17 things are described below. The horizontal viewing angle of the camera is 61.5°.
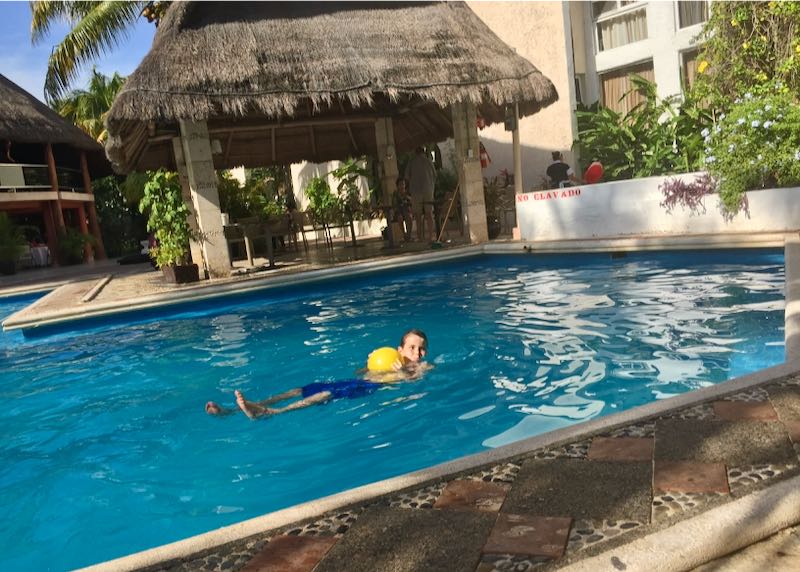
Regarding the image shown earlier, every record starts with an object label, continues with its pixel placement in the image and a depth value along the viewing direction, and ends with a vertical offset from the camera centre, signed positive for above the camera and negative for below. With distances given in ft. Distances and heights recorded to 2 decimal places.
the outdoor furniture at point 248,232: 38.29 -0.15
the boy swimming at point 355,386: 14.89 -4.04
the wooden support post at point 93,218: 82.89 +3.76
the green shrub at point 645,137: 41.91 +2.99
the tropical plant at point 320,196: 59.47 +2.23
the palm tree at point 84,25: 66.69 +22.19
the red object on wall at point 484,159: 47.80 +2.93
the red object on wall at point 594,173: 42.06 +0.80
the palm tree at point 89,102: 96.37 +21.39
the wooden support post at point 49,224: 74.36 +3.28
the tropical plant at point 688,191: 30.76 -0.78
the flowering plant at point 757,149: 28.17 +0.72
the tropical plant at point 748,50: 37.65 +6.82
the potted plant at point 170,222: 34.60 +0.88
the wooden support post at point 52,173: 73.31 +8.78
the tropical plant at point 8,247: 64.90 +1.14
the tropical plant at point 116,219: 91.56 +3.64
